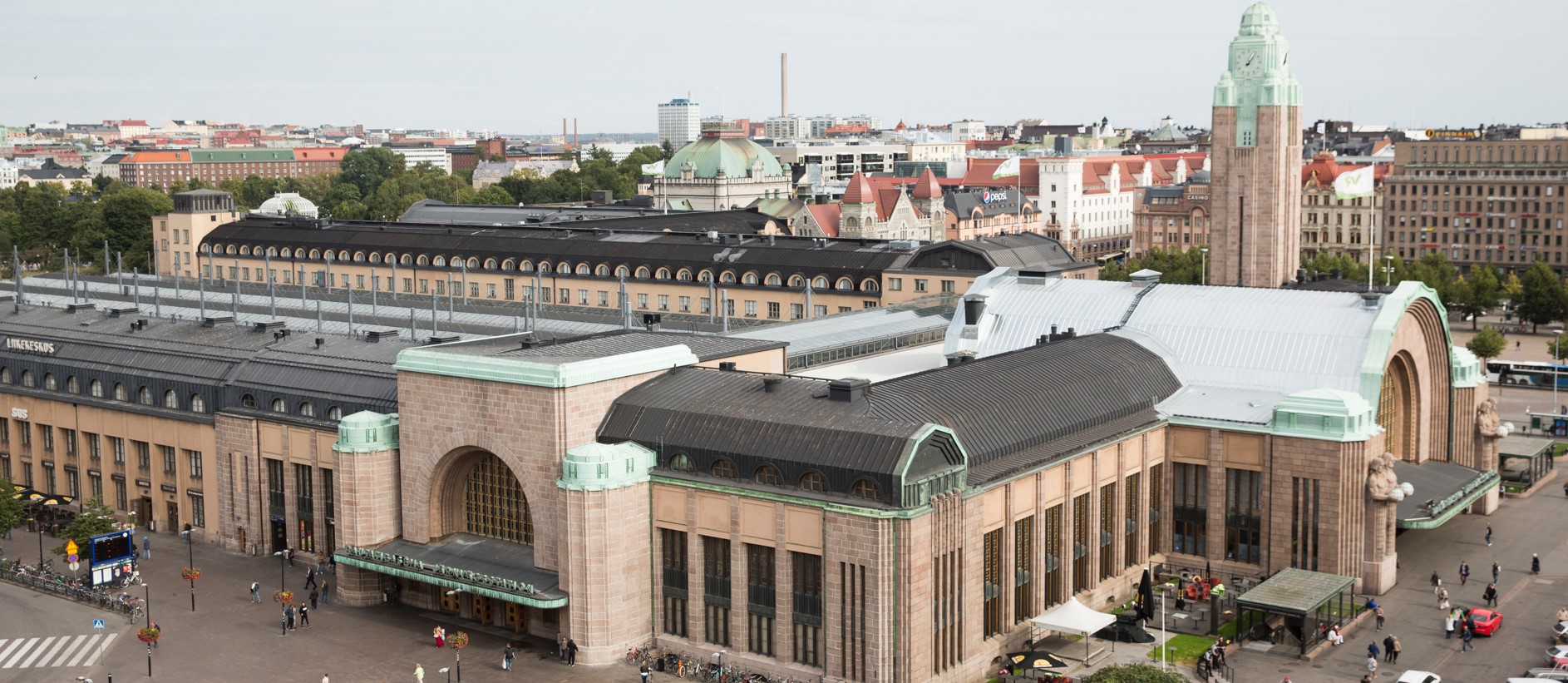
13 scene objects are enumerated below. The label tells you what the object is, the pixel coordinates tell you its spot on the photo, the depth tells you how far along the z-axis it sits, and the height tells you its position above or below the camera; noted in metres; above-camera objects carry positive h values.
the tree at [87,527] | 84.00 -17.87
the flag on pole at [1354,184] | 132.62 -0.45
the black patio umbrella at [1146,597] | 72.50 -19.24
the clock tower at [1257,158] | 130.12 +1.79
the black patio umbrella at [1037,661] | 63.91 -19.54
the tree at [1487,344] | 138.75 -14.75
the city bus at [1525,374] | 136.00 -17.19
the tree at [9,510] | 88.12 -17.86
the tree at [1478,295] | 166.38 -12.46
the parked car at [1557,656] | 65.19 -20.01
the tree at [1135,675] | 55.53 -17.49
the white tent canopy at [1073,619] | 66.50 -18.64
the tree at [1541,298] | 162.00 -12.48
